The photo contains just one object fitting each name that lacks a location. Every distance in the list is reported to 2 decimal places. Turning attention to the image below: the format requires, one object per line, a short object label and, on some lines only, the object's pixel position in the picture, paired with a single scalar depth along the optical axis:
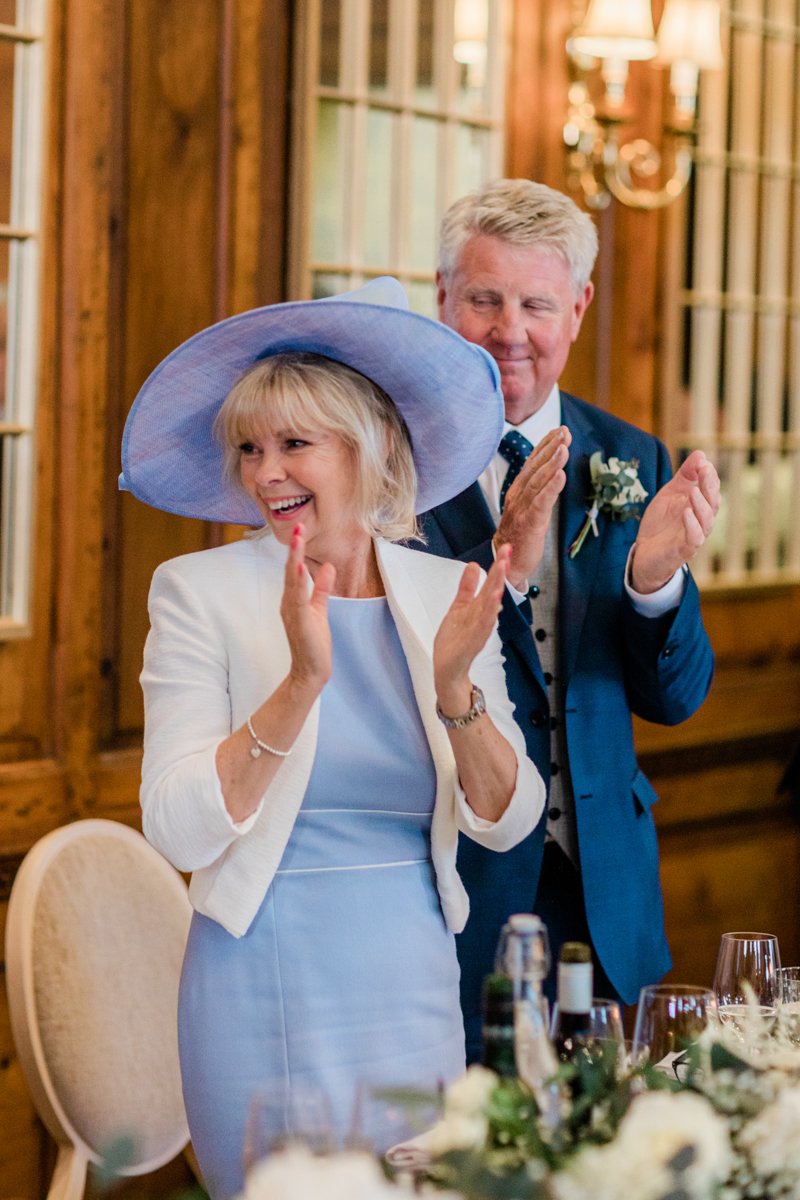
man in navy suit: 4.25
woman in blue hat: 3.88
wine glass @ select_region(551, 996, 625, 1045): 3.54
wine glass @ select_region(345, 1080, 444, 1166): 3.35
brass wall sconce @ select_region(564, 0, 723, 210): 5.58
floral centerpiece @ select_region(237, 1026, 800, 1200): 3.30
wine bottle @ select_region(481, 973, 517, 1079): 3.45
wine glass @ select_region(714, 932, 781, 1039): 3.81
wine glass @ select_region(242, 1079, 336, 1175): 3.31
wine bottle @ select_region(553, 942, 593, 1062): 3.49
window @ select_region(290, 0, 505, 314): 5.16
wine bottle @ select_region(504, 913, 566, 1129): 3.45
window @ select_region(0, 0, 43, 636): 4.78
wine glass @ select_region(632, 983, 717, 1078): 3.60
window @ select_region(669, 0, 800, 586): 6.31
